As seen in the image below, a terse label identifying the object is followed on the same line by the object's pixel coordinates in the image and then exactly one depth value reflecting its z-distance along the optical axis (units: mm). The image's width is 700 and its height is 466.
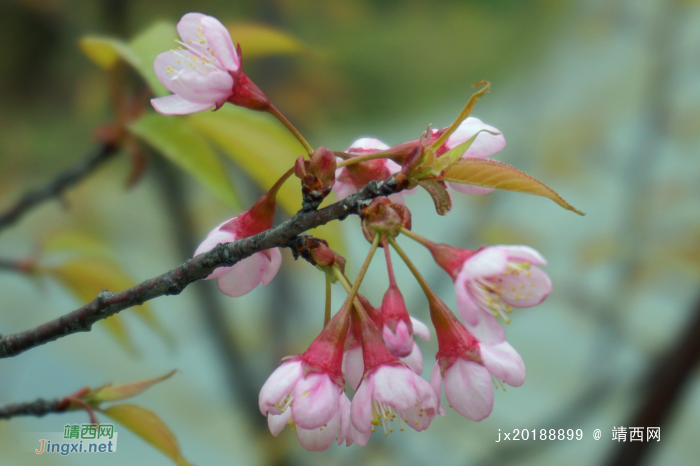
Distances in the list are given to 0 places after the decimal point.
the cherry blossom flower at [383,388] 441
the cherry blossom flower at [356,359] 459
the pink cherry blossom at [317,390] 439
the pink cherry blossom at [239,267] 453
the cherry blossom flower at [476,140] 459
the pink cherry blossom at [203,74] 448
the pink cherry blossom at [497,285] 436
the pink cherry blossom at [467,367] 447
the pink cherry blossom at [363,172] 458
